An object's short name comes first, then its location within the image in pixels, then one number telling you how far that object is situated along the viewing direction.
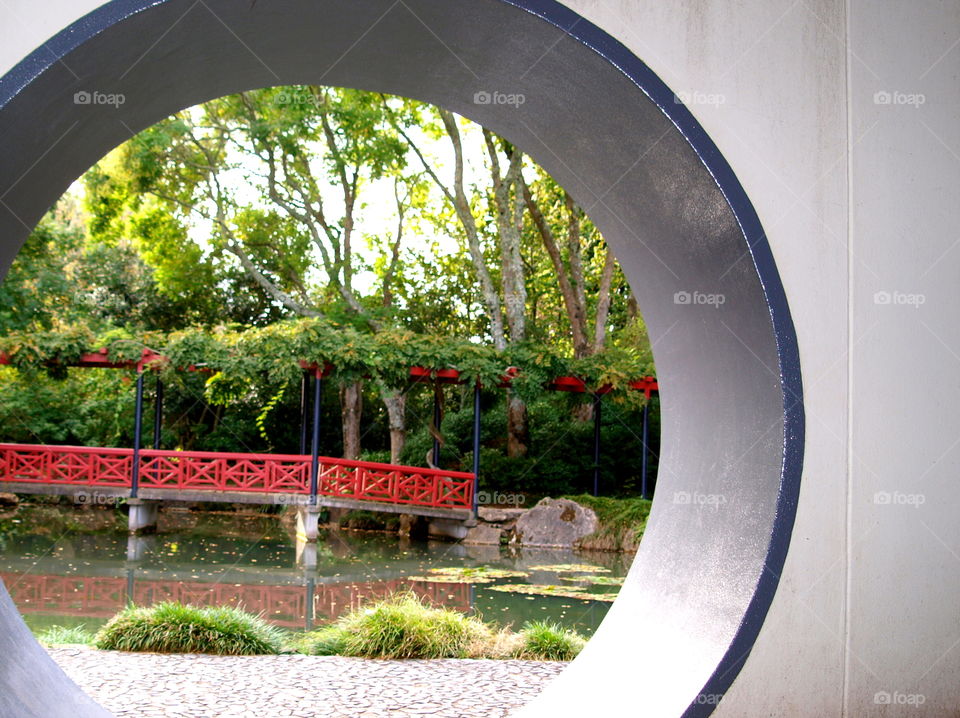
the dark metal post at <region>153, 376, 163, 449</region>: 16.86
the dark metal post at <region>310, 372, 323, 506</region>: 14.95
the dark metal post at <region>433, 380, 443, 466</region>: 16.64
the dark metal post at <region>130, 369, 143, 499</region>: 15.24
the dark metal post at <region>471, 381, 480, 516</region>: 15.80
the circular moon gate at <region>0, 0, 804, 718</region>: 3.00
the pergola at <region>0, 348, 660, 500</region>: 15.09
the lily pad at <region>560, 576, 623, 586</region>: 11.66
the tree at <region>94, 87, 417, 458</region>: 17.08
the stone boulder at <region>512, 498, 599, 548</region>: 15.15
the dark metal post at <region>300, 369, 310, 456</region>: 16.31
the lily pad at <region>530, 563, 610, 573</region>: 12.70
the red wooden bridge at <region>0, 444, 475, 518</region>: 15.59
